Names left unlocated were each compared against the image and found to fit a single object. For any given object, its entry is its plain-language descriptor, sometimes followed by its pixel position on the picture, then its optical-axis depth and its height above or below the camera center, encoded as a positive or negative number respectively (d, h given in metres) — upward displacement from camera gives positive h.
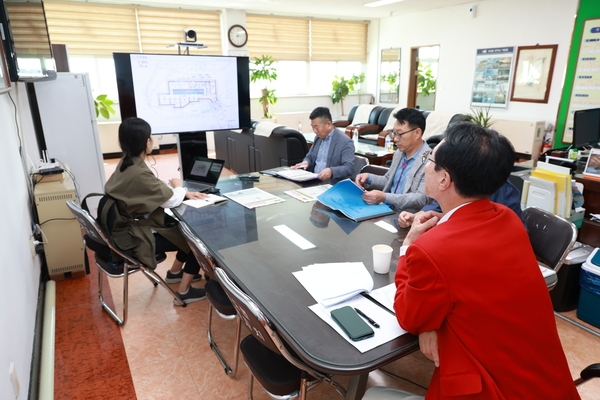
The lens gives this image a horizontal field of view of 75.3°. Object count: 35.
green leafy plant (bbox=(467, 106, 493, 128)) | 6.73 -0.53
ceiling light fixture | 7.04 +1.49
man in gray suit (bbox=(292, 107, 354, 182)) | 3.35 -0.49
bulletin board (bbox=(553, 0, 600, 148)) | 5.32 +0.25
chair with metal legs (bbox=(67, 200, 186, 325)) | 2.22 -1.04
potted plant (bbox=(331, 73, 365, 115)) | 9.30 -0.01
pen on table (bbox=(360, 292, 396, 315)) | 1.29 -0.71
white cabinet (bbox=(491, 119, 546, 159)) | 6.23 -0.78
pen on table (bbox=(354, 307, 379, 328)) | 1.21 -0.71
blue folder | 2.19 -0.66
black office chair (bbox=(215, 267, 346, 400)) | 1.24 -1.03
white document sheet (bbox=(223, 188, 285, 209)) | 2.42 -0.70
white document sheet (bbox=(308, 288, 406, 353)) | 1.14 -0.72
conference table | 1.12 -0.72
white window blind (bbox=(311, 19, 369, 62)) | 9.12 +1.05
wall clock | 7.92 +1.00
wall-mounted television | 2.68 +0.34
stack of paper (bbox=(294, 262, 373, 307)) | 1.35 -0.70
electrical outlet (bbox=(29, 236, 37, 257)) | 2.67 -1.06
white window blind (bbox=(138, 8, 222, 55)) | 7.35 +1.12
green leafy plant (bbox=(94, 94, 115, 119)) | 6.87 -0.31
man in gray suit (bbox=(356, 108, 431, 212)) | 2.27 -0.52
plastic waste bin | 2.55 -1.27
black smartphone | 1.16 -0.70
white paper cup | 1.50 -0.65
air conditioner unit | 2.94 -1.06
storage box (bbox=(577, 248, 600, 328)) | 2.42 -1.26
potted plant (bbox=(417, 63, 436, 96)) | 8.37 +0.10
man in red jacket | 1.01 -0.54
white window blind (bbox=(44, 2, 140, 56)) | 6.66 +1.01
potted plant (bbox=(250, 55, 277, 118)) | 8.14 +0.21
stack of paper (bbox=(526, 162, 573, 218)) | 2.71 -0.71
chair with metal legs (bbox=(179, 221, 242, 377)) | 1.73 -1.01
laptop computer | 2.79 -0.62
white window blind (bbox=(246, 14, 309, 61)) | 8.37 +1.05
